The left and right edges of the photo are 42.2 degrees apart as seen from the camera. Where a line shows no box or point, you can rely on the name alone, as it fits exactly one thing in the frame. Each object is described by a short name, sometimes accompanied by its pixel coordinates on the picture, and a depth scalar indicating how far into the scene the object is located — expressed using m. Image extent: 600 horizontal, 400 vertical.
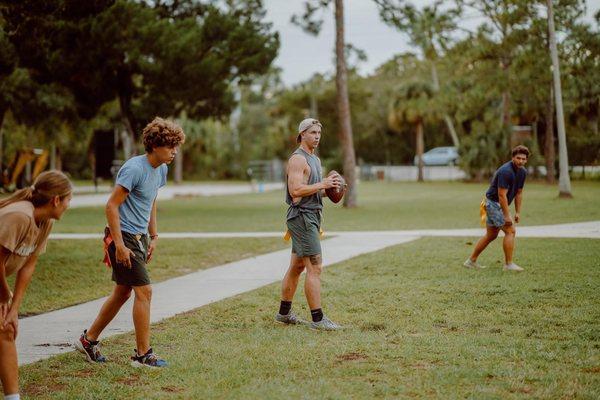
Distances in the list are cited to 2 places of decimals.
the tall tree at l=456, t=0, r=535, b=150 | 31.86
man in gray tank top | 7.13
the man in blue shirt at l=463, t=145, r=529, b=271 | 10.30
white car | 60.47
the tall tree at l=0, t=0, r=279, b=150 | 23.02
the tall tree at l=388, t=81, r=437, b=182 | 54.28
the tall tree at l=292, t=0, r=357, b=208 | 26.69
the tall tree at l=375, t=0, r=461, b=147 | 27.34
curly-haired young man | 5.88
